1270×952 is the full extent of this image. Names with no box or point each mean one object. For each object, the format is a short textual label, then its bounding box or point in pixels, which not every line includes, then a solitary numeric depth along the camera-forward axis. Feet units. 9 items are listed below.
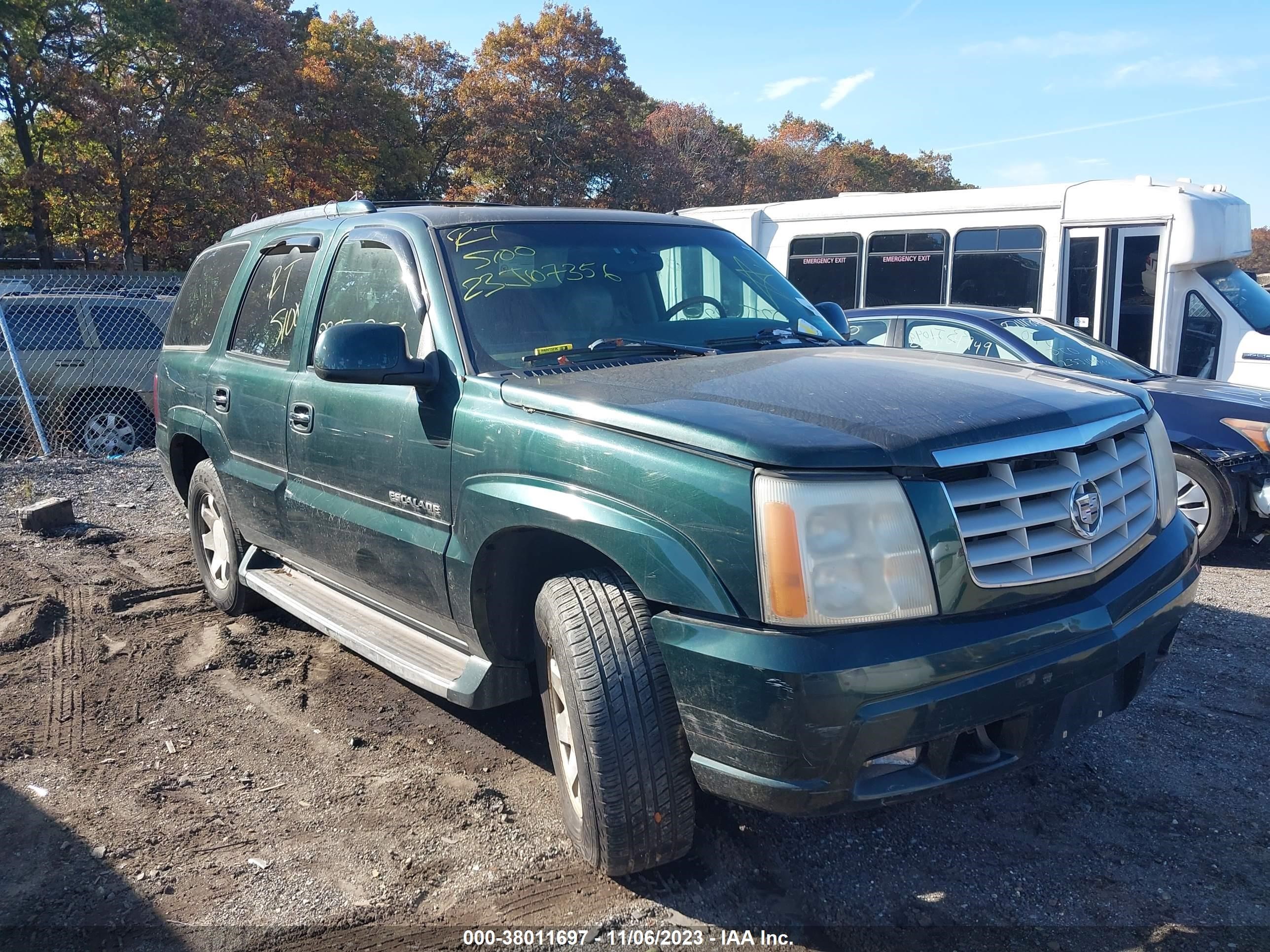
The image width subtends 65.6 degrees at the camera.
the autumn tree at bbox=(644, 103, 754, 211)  114.21
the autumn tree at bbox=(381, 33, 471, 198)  106.22
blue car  20.40
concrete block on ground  23.62
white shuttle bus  32.65
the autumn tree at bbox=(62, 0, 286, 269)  75.97
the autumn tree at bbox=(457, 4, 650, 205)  103.91
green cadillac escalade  7.72
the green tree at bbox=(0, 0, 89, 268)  73.31
